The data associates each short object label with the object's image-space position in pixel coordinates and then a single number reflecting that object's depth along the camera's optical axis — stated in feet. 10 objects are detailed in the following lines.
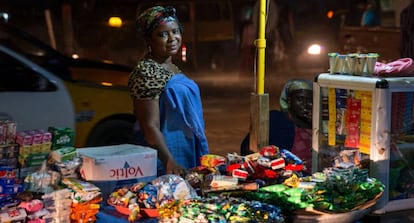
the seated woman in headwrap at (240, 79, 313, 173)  13.98
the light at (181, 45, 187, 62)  52.34
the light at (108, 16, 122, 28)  58.34
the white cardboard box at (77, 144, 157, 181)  9.50
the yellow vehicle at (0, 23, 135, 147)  21.21
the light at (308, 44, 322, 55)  59.53
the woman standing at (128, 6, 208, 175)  11.40
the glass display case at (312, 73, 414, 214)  9.87
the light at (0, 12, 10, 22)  50.98
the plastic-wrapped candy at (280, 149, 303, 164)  10.37
